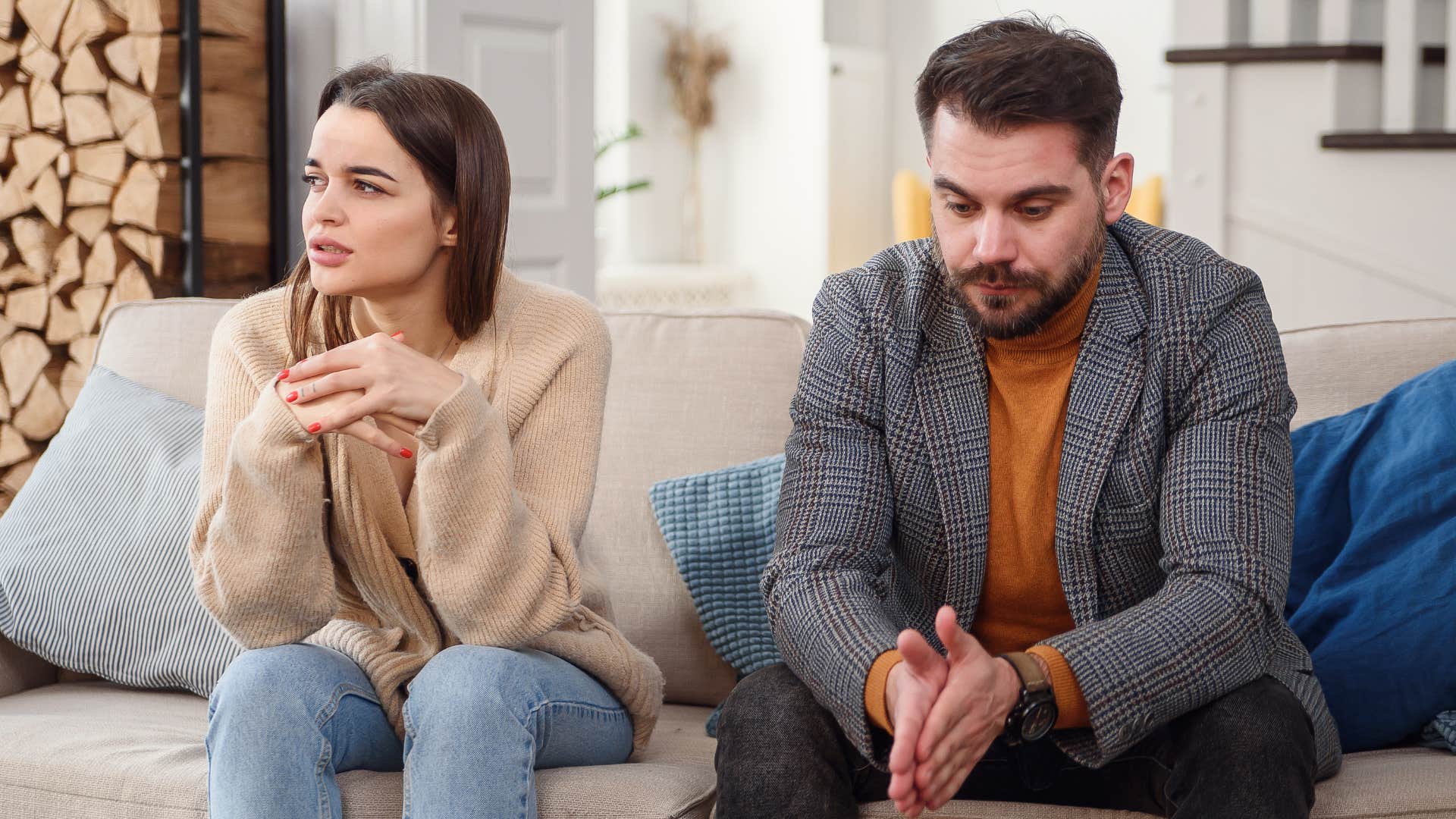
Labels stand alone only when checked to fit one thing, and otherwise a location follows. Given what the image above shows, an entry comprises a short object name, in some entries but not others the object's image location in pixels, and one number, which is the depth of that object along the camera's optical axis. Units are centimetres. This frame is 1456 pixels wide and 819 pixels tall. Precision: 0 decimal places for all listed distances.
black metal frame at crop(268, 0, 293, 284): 289
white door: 297
